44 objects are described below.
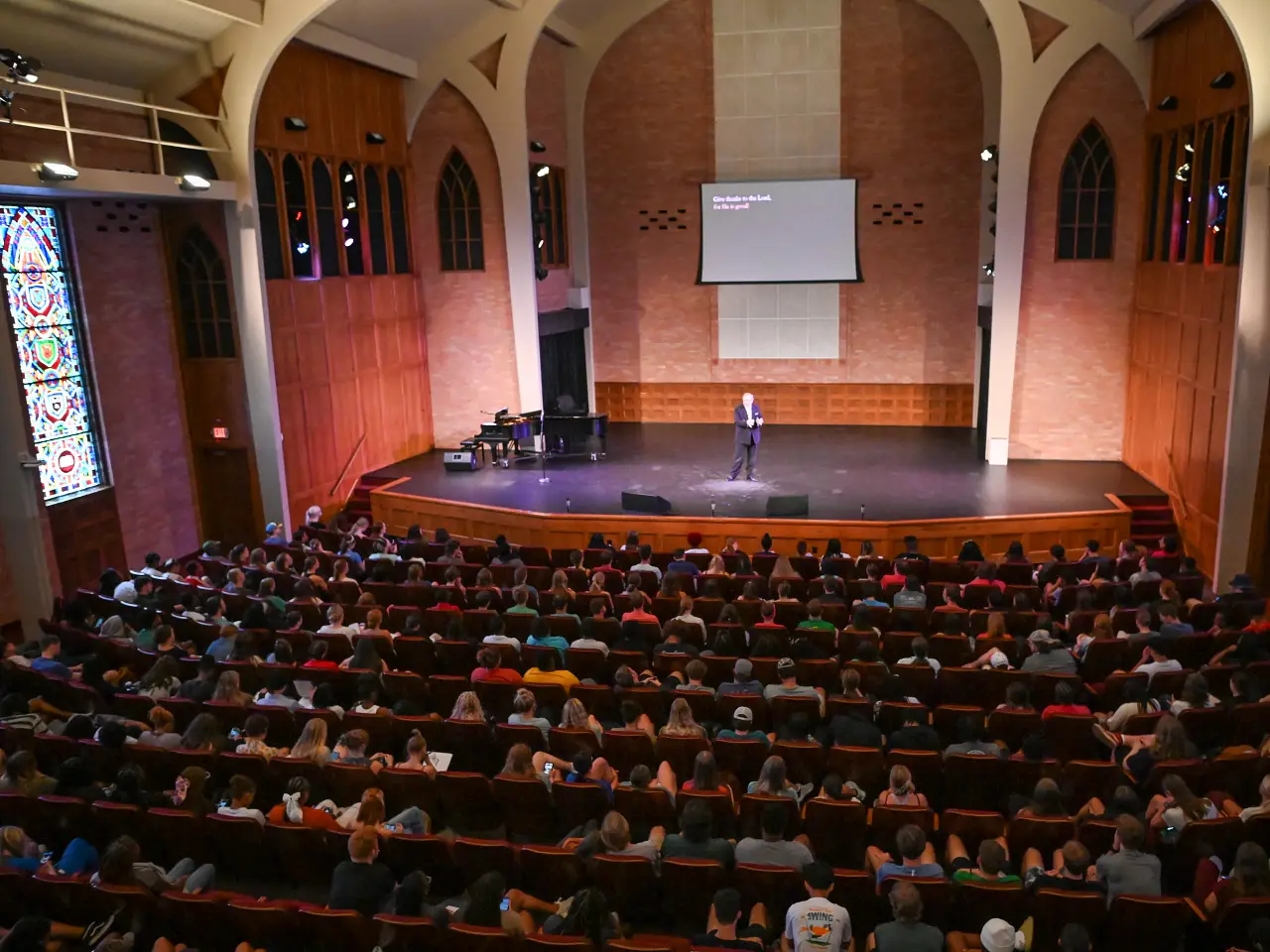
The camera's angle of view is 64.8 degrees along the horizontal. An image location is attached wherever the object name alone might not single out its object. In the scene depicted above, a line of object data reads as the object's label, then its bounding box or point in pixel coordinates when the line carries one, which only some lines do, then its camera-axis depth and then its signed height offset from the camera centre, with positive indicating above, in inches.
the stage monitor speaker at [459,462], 617.6 -92.4
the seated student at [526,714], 249.0 -100.6
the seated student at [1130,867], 182.5 -105.2
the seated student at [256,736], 237.5 -98.2
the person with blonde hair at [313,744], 235.1 -99.3
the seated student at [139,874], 184.7 -102.7
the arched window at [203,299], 513.0 +10.9
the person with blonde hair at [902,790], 209.8 -103.4
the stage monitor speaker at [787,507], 483.5 -99.7
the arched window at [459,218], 668.7 +61.6
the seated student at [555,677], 275.1 -101.2
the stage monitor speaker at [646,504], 501.0 -99.7
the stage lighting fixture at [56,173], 373.7 +57.0
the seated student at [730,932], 169.2 -107.8
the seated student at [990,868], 181.5 -104.7
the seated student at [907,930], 163.9 -104.2
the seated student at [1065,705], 249.1 -103.8
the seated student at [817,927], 170.4 -106.5
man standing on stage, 550.0 -72.5
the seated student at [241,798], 211.8 -100.6
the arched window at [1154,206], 563.5 +43.9
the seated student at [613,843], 192.7 -102.7
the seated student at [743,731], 239.1 -103.1
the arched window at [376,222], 625.9 +56.9
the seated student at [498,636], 301.7 -99.2
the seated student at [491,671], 277.6 -100.1
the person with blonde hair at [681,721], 241.3 -100.1
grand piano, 630.5 -79.9
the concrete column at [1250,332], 395.9 -21.0
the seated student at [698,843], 194.4 -104.3
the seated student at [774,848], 192.9 -105.0
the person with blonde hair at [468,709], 249.6 -98.6
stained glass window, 431.8 -10.4
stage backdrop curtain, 725.9 -45.7
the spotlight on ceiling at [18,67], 342.6 +89.0
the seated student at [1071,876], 179.0 -105.2
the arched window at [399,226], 649.0 +56.3
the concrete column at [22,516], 390.2 -74.6
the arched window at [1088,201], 589.3 +50.2
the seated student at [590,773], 220.1 -102.5
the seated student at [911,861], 183.2 -104.6
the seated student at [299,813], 212.8 -104.9
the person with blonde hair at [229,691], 262.1 -96.1
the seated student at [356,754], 230.5 -101.2
